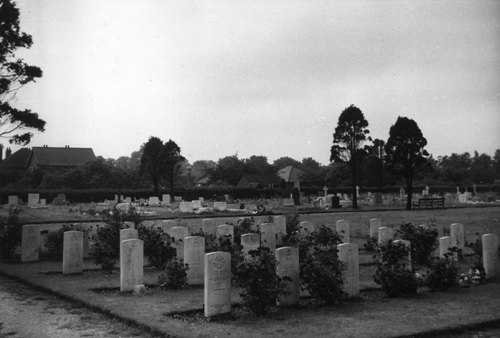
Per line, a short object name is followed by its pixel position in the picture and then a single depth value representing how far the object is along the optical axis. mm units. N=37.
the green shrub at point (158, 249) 13086
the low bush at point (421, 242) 13633
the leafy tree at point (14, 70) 21547
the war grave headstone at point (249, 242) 11867
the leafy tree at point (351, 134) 42594
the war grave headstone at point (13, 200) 41638
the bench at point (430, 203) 39188
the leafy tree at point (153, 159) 69725
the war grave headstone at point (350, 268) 9398
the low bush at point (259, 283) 7859
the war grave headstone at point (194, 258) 11180
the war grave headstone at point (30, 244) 14656
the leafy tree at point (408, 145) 39375
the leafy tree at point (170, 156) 70250
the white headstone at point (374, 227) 17266
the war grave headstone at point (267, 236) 14430
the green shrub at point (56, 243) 15484
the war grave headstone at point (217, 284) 7883
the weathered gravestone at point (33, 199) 41375
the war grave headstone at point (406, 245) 9898
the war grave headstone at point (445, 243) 11609
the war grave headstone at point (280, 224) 17841
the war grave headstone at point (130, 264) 9984
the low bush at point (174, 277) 10422
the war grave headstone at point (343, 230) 15445
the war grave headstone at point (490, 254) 11297
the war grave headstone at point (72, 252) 12375
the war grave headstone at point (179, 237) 13264
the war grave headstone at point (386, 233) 12789
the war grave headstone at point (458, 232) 14398
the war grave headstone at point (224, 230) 14531
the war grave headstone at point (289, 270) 8617
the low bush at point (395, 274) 9367
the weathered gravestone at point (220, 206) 37562
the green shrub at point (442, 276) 9891
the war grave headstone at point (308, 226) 16719
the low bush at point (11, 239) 15156
